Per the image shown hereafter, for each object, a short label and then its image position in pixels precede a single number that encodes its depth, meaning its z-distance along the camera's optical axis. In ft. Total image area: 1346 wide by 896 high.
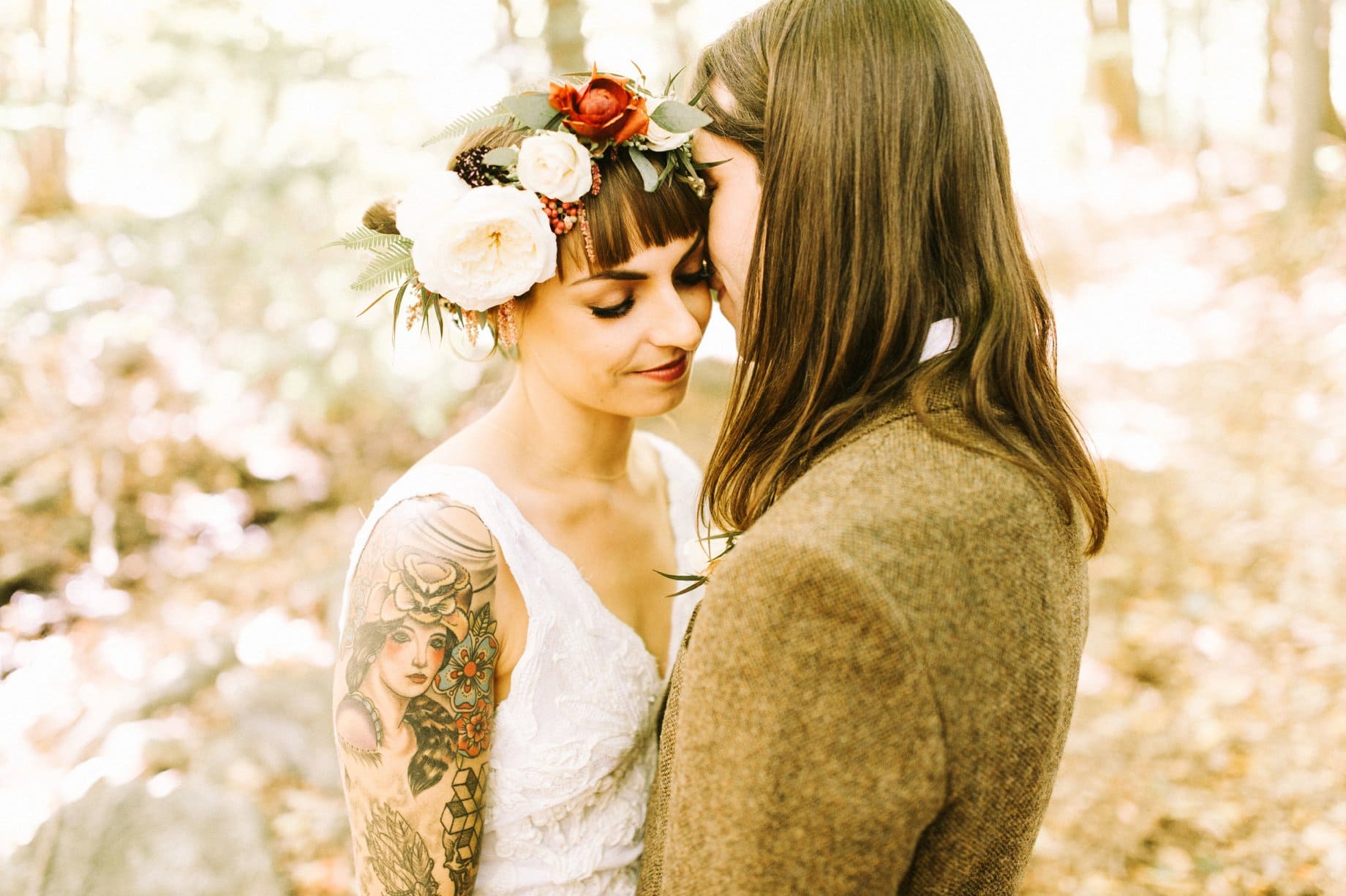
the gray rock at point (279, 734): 13.29
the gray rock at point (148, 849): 10.17
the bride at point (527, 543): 5.90
